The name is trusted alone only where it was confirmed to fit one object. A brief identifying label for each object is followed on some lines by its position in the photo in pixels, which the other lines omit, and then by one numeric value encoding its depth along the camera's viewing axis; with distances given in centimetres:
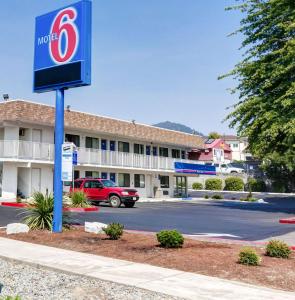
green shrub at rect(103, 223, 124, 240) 1215
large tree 2373
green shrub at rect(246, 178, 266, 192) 5853
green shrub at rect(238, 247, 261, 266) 873
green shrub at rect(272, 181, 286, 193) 5684
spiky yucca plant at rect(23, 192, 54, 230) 1427
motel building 3025
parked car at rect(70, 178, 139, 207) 2841
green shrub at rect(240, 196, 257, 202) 4391
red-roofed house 5181
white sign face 1367
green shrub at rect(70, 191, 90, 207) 2441
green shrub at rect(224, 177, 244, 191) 5888
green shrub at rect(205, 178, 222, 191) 6012
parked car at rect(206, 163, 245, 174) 6933
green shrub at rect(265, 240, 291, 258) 970
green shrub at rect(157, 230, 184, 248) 1054
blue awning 4350
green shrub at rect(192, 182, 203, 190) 6181
